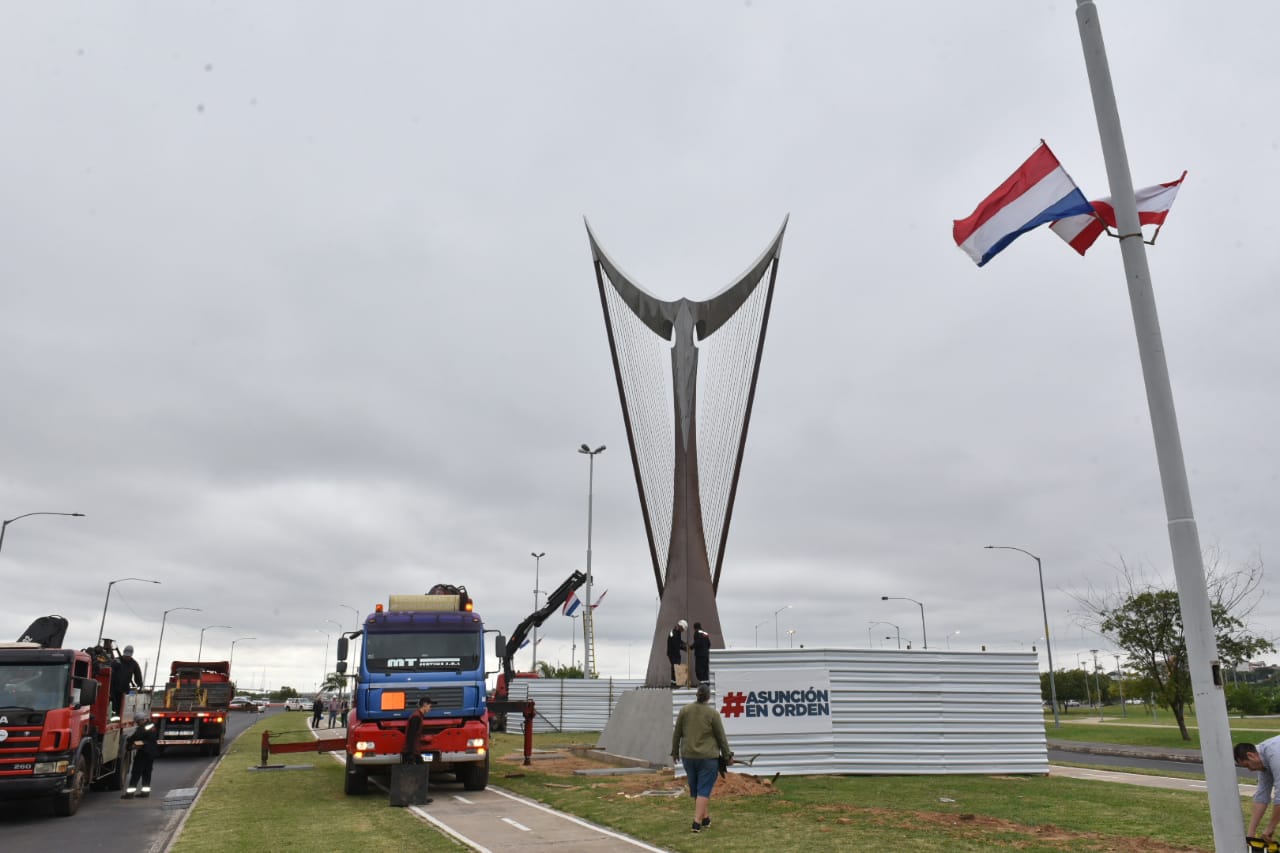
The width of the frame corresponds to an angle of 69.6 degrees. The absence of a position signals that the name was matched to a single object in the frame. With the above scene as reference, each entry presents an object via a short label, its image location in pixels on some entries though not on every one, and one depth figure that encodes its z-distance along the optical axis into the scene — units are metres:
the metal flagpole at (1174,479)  7.16
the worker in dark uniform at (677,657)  23.05
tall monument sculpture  25.47
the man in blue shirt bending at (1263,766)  7.80
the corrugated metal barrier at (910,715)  19.64
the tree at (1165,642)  34.22
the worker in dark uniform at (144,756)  18.28
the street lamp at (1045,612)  42.59
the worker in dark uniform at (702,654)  21.69
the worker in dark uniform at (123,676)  19.22
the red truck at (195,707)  29.34
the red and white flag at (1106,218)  9.08
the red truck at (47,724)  14.73
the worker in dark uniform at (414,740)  16.30
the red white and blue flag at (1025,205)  8.83
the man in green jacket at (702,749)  12.06
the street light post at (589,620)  41.62
